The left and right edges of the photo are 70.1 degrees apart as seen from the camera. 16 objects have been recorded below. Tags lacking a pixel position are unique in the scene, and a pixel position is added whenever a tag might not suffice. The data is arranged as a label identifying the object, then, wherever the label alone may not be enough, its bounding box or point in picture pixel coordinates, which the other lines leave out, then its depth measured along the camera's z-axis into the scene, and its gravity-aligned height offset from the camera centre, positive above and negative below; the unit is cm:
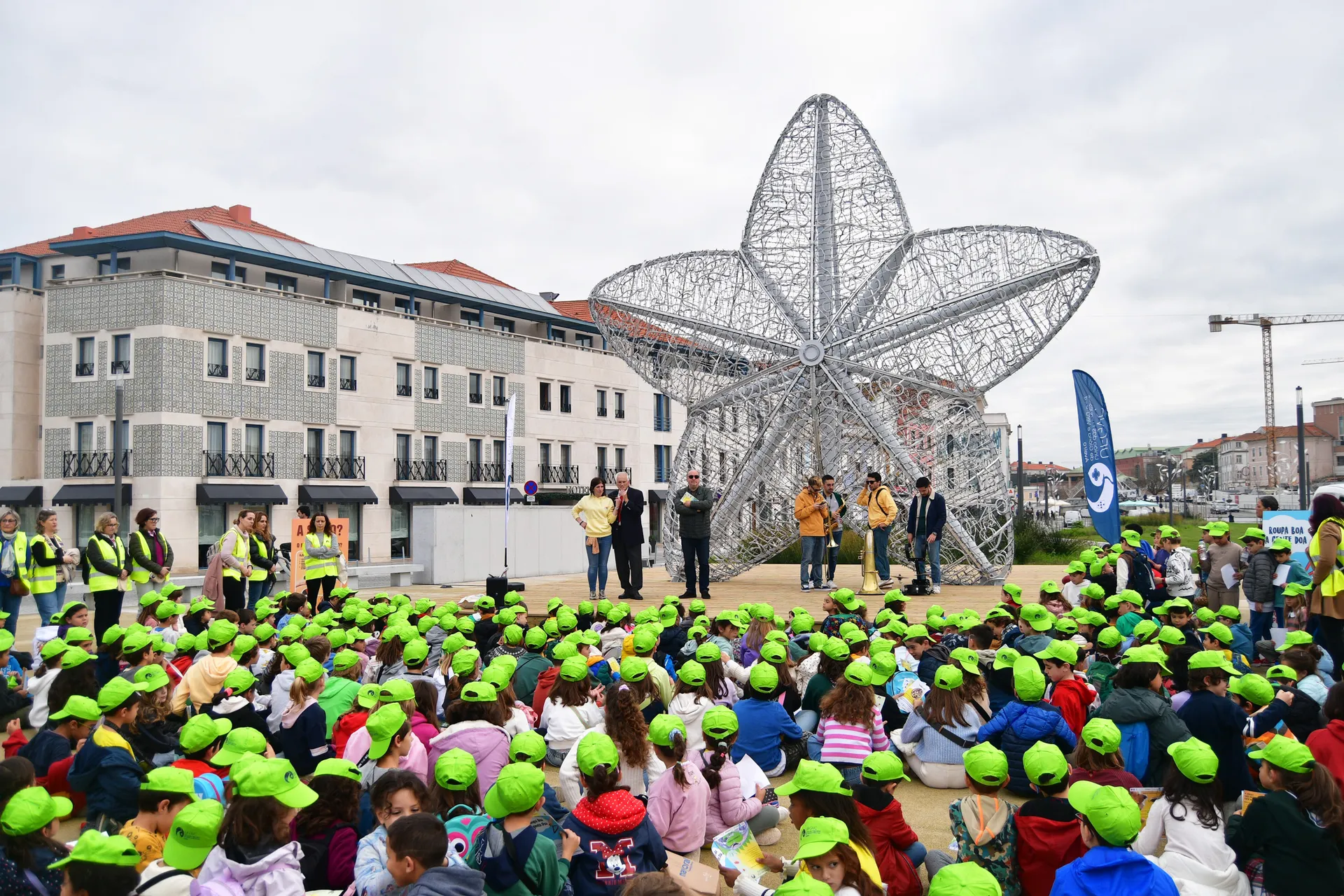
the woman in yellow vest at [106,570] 1068 -75
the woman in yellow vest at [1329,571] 786 -68
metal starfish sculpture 1361 +238
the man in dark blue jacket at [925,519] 1359 -36
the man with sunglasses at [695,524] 1412 -41
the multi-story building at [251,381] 3553 +497
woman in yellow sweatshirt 1427 -33
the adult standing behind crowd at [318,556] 1280 -73
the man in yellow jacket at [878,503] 1382 -11
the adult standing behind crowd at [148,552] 1133 -60
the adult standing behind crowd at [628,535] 1441 -57
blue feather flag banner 1331 +49
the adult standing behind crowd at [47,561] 1062 -64
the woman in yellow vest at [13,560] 1056 -61
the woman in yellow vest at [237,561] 1192 -73
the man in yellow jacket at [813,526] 1452 -47
